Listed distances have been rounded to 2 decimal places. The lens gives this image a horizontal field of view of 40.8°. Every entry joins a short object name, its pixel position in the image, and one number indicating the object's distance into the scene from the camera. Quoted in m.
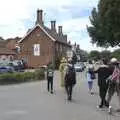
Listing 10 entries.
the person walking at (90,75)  8.04
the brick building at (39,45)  29.91
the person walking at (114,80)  5.40
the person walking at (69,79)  6.86
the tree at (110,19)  14.15
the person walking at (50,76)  8.45
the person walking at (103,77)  5.63
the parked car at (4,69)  16.15
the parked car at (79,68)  25.08
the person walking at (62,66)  8.24
